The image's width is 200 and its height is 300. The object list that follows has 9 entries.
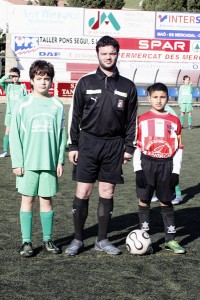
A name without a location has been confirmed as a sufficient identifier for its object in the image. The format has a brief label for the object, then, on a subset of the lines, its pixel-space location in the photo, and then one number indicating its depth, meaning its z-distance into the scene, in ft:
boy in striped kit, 20.98
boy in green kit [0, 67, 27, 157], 42.27
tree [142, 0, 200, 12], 231.71
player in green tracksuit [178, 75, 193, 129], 73.61
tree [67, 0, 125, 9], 262.47
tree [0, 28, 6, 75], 203.82
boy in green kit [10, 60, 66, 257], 19.93
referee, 19.95
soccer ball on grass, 20.36
